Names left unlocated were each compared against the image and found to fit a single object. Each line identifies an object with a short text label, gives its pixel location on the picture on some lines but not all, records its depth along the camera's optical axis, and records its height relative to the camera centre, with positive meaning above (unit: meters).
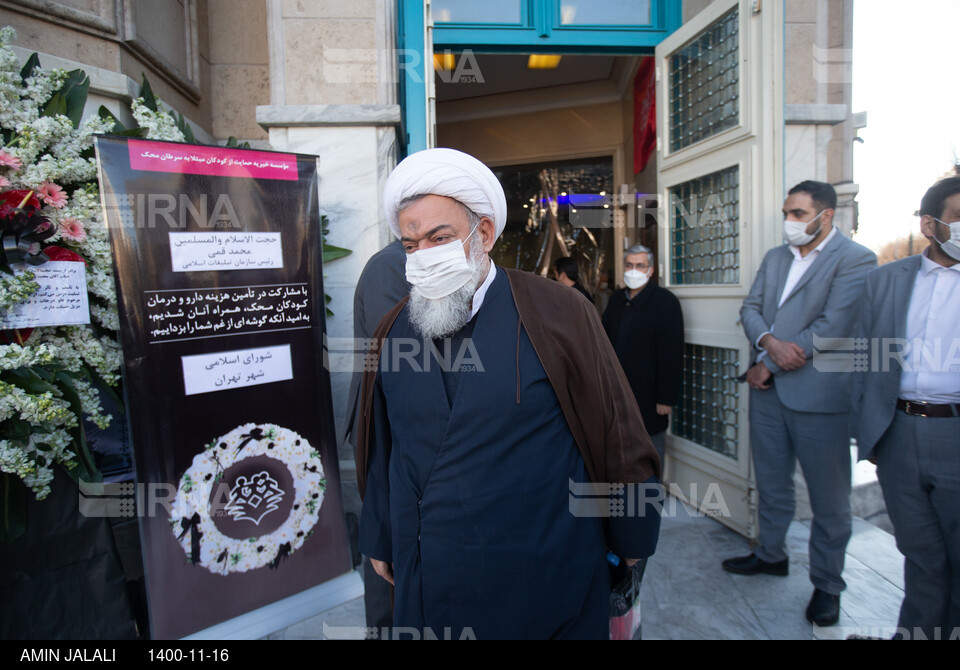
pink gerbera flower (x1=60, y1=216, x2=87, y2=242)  2.09 +0.28
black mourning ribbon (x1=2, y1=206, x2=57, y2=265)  1.92 +0.25
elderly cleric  1.23 -0.37
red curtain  4.93 +1.75
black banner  2.19 -0.36
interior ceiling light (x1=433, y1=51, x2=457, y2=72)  5.44 +2.49
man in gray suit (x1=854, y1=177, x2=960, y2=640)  1.88 -0.50
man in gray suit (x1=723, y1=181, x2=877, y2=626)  2.41 -0.50
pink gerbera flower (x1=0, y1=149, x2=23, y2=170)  1.92 +0.52
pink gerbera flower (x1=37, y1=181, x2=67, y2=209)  2.04 +0.42
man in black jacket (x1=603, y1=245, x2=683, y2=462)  3.40 -0.38
